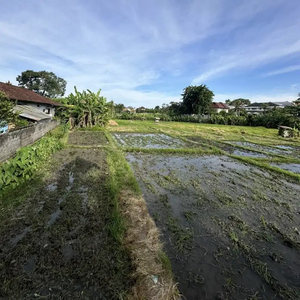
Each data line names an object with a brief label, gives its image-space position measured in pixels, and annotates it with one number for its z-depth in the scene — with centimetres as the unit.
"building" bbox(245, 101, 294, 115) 6953
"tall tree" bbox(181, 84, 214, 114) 4459
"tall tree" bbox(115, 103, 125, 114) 5189
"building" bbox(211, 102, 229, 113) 5649
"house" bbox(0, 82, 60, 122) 1515
